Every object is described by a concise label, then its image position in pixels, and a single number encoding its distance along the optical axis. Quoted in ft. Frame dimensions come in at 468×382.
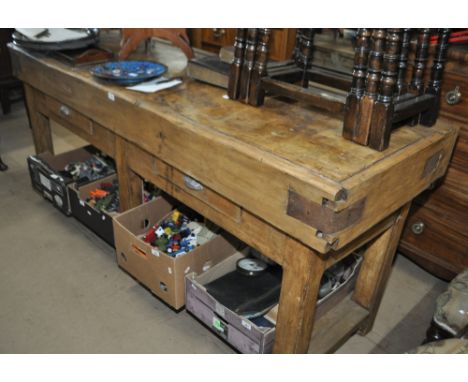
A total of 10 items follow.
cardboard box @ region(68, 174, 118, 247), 6.18
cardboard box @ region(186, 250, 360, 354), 4.48
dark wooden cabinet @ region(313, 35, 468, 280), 4.90
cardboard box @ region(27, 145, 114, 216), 6.83
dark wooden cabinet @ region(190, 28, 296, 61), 8.52
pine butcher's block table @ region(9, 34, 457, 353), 3.57
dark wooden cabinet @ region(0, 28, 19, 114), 9.84
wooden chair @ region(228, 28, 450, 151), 3.69
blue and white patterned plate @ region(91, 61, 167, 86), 5.43
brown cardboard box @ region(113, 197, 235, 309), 5.04
